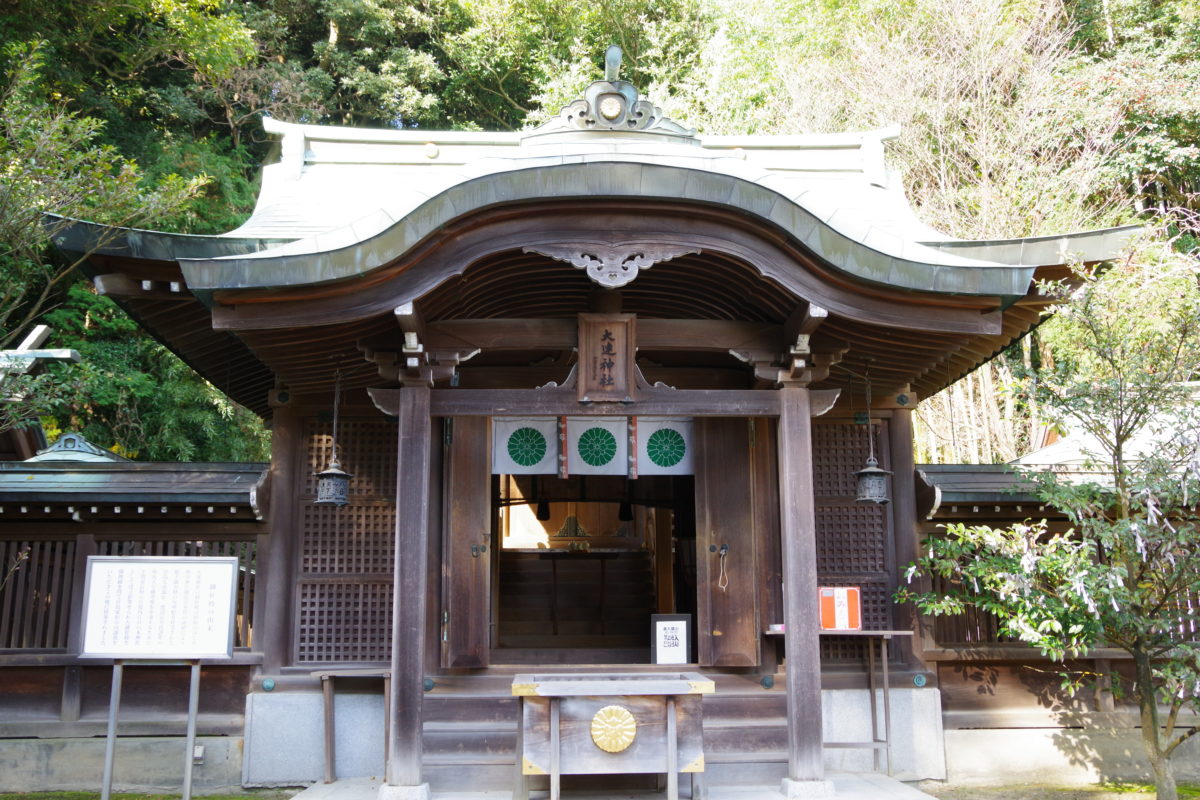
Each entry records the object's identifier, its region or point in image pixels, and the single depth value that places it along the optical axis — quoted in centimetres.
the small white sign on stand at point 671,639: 823
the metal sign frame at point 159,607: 614
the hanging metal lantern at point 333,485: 701
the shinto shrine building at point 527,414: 623
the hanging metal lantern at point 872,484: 714
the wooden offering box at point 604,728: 588
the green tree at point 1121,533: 641
